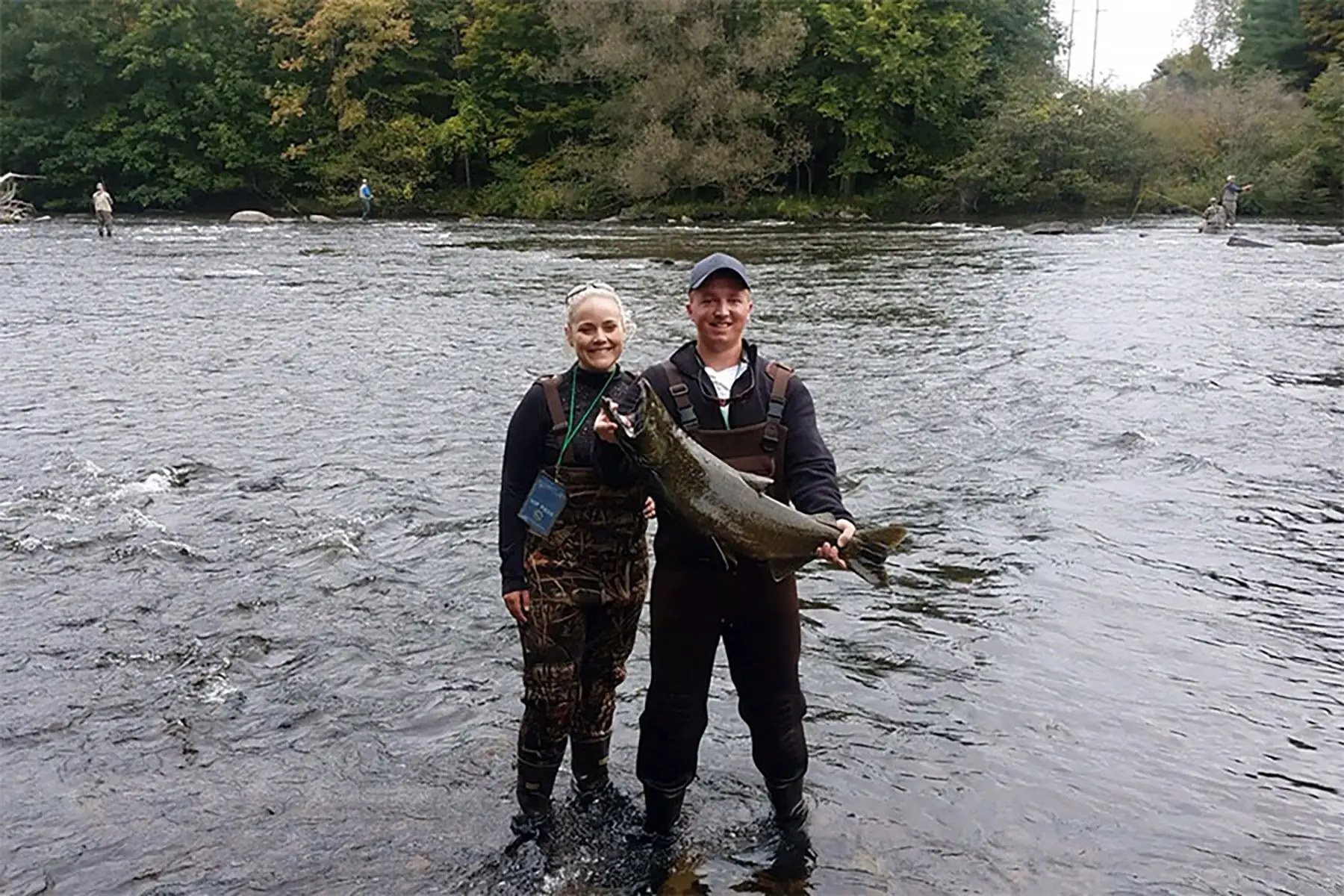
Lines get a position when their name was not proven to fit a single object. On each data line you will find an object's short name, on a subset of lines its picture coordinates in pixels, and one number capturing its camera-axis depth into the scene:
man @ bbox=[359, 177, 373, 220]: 54.25
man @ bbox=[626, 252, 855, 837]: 4.18
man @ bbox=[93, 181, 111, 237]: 38.72
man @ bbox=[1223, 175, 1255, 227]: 37.53
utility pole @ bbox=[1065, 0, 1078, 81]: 62.11
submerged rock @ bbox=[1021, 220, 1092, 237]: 38.41
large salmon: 3.90
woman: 4.35
